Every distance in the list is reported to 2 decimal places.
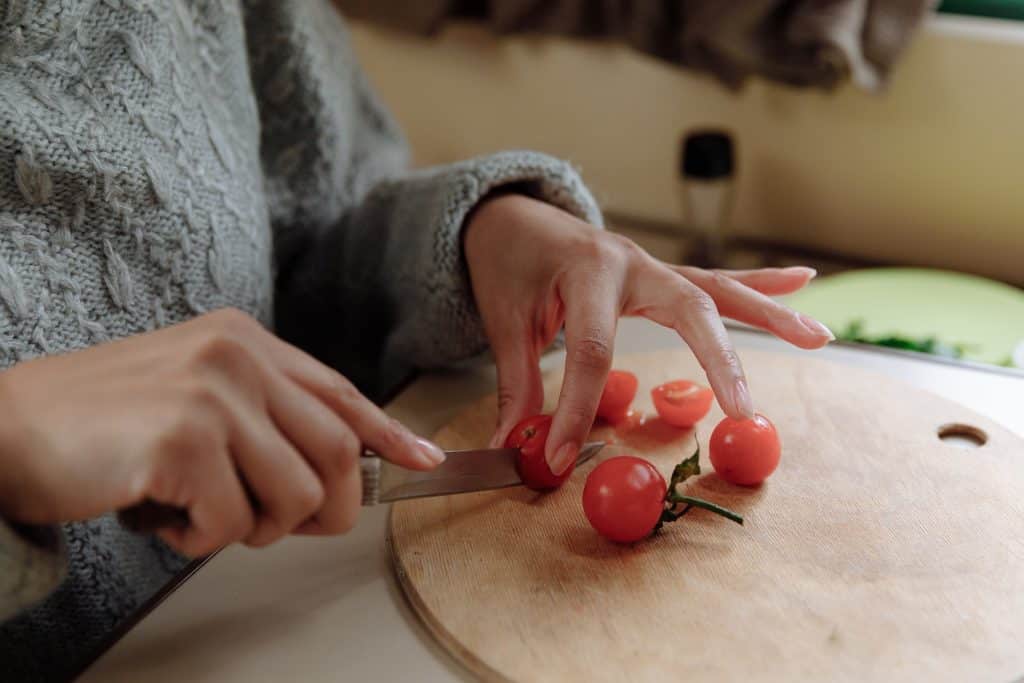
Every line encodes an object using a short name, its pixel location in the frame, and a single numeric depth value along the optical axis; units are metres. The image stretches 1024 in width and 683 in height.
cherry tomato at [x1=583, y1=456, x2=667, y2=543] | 0.66
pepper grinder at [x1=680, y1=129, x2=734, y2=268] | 1.44
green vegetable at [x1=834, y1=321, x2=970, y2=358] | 1.04
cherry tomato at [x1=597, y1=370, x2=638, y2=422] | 0.82
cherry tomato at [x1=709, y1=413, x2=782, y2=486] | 0.72
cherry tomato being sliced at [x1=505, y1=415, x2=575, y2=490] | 0.72
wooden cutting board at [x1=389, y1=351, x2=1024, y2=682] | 0.59
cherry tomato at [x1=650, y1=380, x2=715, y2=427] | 0.81
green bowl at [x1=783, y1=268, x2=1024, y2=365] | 1.15
